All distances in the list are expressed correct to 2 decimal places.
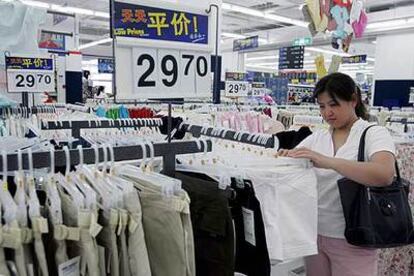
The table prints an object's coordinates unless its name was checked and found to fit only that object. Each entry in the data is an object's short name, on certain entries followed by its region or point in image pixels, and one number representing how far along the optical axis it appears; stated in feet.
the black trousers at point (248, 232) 4.39
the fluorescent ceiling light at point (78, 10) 37.93
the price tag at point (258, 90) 35.40
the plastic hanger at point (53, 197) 3.39
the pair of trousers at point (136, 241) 3.57
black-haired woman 6.21
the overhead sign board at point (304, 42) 41.19
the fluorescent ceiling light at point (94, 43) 57.67
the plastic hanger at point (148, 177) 3.86
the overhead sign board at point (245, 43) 41.70
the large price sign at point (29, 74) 13.92
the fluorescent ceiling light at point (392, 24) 36.11
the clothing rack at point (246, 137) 5.91
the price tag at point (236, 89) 20.70
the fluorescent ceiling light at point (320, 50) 60.39
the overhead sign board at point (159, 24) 5.63
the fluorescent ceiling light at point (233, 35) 50.49
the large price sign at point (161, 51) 5.68
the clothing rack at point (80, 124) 8.36
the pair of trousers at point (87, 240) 3.34
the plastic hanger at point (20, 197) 3.23
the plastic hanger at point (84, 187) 3.48
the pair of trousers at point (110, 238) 3.50
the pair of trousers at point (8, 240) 3.05
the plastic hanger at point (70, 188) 3.45
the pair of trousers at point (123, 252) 3.57
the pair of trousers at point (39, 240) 3.19
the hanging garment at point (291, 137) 8.81
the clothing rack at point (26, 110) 12.35
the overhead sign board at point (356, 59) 44.52
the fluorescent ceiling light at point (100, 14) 38.77
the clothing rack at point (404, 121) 11.92
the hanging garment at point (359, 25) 14.61
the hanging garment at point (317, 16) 12.75
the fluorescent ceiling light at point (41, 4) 34.50
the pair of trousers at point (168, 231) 3.79
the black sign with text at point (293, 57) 40.16
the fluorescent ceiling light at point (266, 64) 82.94
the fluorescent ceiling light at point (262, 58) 72.99
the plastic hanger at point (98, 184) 3.60
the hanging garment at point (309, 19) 12.90
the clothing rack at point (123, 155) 3.59
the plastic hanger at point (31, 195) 3.26
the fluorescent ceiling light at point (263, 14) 34.25
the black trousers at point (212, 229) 4.09
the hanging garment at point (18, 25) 13.82
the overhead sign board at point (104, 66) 55.86
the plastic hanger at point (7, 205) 3.17
